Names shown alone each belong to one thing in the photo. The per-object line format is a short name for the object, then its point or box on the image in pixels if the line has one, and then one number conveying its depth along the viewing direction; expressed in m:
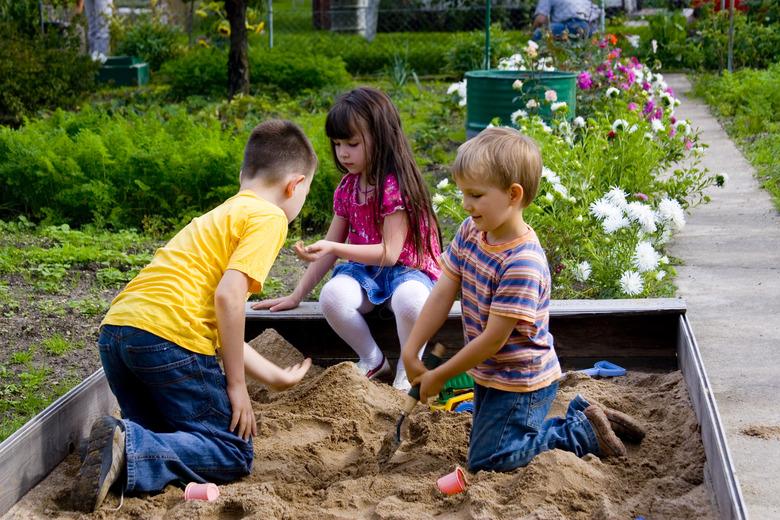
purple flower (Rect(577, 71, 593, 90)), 7.85
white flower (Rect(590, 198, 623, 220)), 4.53
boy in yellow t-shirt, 2.85
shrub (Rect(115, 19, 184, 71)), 17.84
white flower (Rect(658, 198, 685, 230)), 4.79
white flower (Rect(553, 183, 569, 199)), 4.65
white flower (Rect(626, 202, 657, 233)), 4.56
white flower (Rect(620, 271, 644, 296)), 4.36
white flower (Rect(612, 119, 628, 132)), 5.74
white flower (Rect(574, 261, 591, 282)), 4.52
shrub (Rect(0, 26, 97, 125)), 11.37
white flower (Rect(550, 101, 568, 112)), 5.55
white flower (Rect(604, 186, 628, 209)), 4.65
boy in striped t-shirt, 2.77
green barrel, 7.27
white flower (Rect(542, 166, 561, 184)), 4.71
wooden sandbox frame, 3.04
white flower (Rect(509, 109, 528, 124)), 6.45
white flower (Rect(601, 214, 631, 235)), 4.49
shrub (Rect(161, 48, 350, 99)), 14.12
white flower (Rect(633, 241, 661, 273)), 4.51
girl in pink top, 3.71
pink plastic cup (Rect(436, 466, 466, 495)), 2.69
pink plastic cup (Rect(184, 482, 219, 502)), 2.76
